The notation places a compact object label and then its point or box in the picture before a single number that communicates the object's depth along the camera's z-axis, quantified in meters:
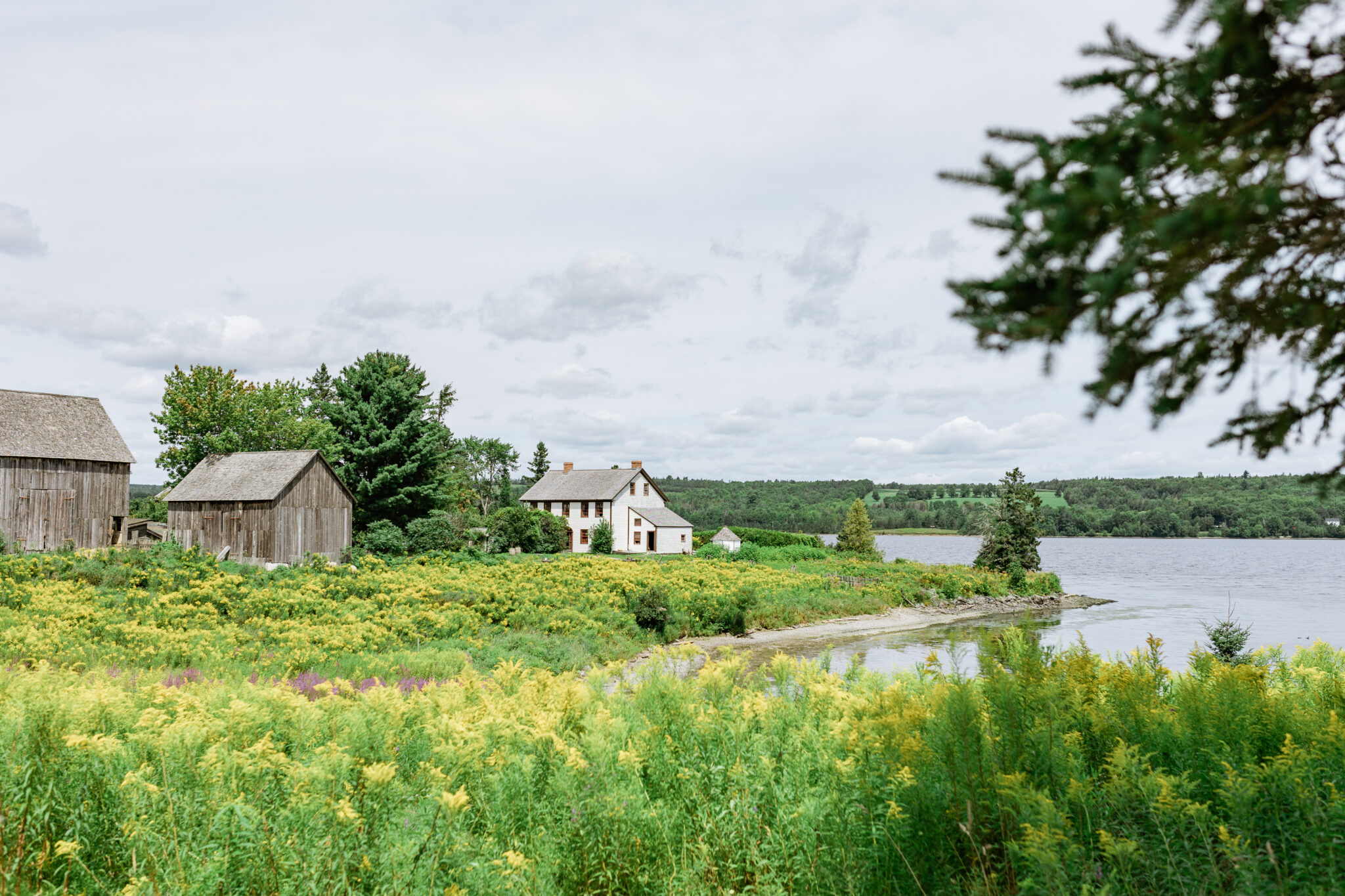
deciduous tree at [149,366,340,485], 42.00
